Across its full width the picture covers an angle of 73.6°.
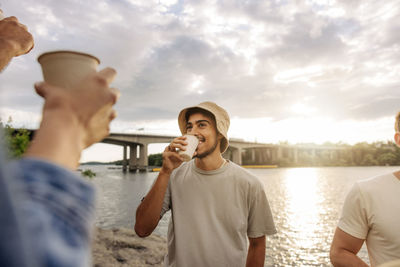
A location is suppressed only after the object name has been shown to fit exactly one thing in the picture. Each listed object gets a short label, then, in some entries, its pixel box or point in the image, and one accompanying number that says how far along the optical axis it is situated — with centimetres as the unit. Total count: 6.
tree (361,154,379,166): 8119
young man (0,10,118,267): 42
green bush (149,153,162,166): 8290
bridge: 4491
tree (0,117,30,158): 680
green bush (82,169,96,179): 1443
